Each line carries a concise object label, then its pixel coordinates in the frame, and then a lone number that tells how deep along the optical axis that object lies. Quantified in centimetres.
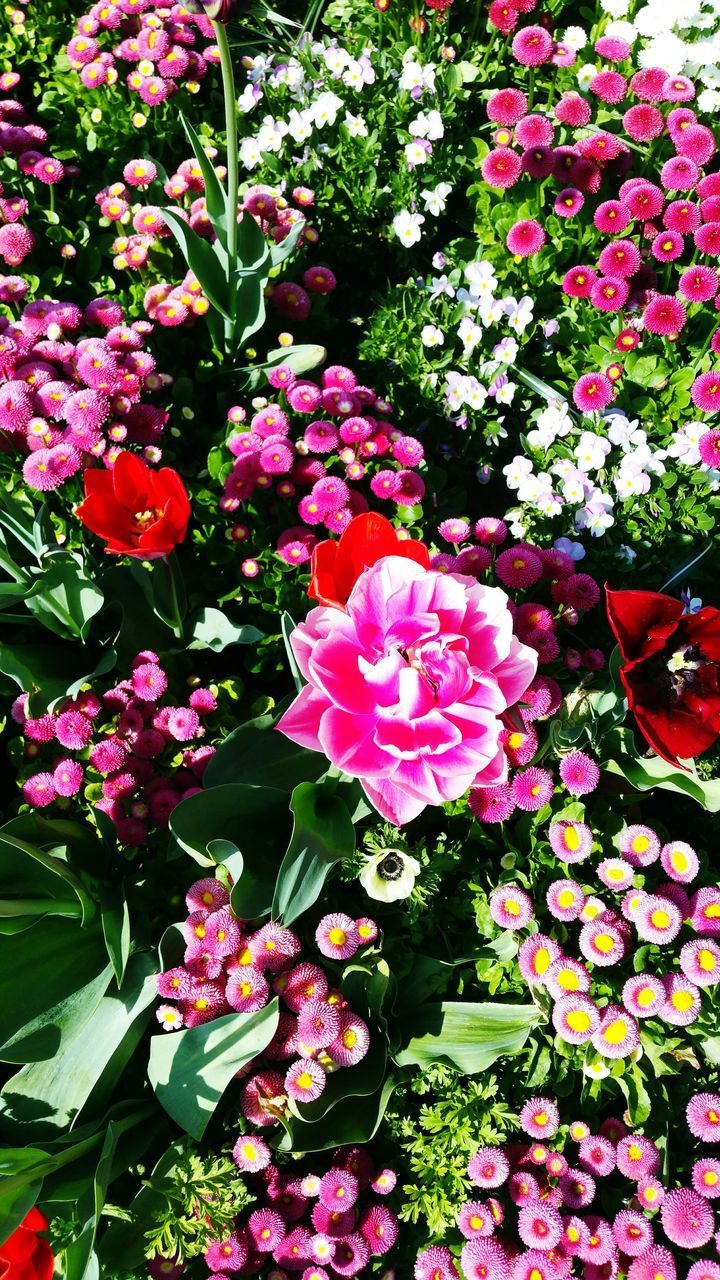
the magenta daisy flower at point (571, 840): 66
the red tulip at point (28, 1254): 52
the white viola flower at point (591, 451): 84
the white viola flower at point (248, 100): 99
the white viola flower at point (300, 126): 95
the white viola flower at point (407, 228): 94
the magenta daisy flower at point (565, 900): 65
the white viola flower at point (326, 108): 95
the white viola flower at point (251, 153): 96
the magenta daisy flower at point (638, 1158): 64
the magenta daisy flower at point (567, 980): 63
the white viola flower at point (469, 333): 87
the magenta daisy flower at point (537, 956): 64
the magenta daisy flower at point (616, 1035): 62
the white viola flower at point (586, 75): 97
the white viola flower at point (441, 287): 91
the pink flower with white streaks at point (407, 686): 49
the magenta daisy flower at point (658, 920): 64
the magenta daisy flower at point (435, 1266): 63
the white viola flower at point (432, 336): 88
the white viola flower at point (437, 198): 94
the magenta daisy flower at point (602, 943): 64
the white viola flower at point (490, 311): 89
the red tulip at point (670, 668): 59
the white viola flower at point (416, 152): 93
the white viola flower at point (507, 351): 88
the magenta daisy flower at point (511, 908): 65
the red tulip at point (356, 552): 52
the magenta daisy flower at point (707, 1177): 63
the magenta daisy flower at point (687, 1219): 61
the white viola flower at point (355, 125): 96
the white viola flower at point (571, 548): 81
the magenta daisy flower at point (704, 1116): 63
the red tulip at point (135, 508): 62
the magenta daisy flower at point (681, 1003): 63
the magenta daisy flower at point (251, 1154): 62
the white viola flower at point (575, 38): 99
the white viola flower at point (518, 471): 83
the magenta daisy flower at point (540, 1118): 64
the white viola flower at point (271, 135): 95
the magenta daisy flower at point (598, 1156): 65
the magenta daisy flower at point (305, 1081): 61
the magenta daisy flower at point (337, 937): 63
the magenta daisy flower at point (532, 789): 67
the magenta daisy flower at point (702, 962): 63
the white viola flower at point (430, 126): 93
